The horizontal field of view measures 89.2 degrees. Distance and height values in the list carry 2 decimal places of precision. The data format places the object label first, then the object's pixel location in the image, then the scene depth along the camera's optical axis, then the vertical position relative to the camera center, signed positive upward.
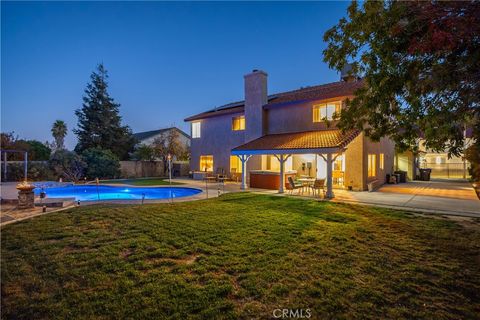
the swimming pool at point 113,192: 16.17 -1.94
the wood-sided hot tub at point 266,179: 16.69 -0.98
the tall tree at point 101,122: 30.61 +5.46
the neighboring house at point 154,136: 38.34 +4.78
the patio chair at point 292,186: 13.74 -1.22
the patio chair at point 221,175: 21.47 -0.93
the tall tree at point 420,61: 4.99 +2.41
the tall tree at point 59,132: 39.28 +5.30
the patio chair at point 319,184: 13.11 -1.03
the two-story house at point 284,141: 15.30 +1.79
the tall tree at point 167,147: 29.75 +2.21
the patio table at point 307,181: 15.79 -1.06
